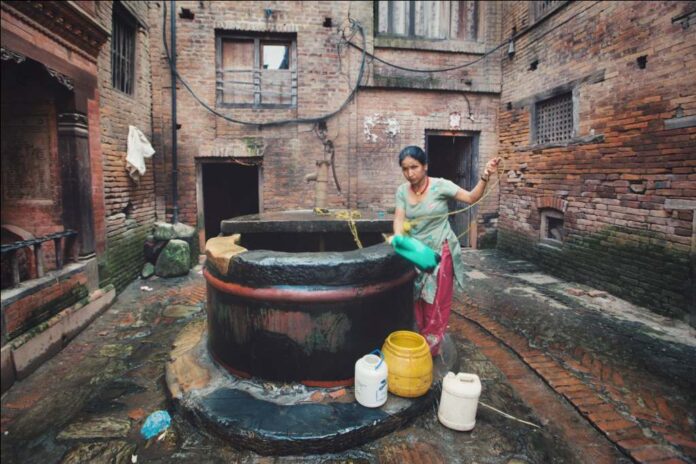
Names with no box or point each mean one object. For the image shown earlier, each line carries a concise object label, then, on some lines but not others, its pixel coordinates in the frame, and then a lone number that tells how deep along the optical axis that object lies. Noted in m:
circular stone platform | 2.54
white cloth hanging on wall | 6.68
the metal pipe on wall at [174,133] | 7.91
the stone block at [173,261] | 7.18
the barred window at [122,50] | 6.63
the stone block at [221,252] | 3.06
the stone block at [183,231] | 7.61
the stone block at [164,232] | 7.49
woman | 3.24
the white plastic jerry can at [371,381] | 2.72
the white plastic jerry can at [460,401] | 2.74
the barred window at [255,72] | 8.38
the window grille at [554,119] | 7.05
